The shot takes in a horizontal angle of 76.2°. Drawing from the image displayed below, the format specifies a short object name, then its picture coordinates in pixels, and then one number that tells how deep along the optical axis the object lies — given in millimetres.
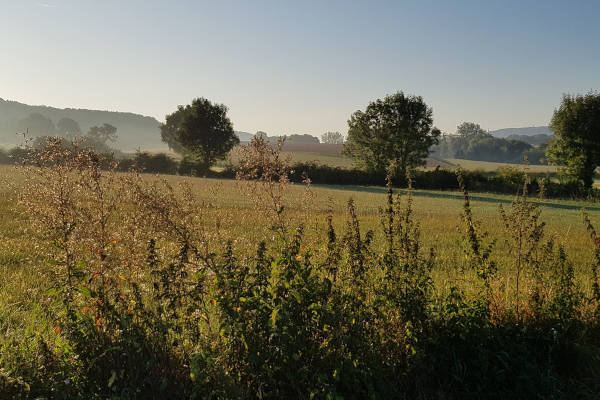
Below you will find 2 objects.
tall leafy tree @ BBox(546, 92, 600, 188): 46688
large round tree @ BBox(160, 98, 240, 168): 68938
